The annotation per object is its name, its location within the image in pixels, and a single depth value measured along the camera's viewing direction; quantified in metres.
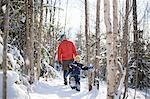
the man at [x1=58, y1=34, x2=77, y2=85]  11.34
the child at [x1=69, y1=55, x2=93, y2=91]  10.91
